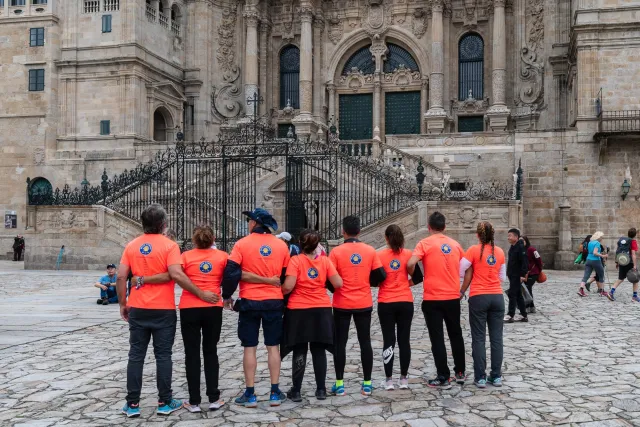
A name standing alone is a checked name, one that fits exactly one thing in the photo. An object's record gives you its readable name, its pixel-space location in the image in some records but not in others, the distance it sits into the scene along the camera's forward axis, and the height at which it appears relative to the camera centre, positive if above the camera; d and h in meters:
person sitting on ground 15.09 -1.56
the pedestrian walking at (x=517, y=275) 12.23 -0.97
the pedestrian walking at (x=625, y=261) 15.82 -0.92
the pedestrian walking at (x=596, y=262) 16.17 -0.97
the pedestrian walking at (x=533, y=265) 13.53 -0.87
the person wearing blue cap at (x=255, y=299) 7.14 -0.82
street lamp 26.70 +1.25
